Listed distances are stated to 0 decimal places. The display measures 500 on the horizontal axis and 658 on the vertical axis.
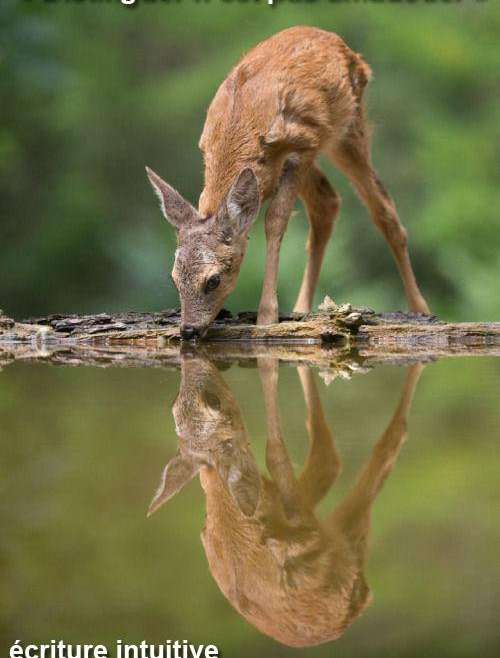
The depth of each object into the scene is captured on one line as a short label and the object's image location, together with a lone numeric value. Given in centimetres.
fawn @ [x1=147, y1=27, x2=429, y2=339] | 1345
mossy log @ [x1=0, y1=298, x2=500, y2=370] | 1202
